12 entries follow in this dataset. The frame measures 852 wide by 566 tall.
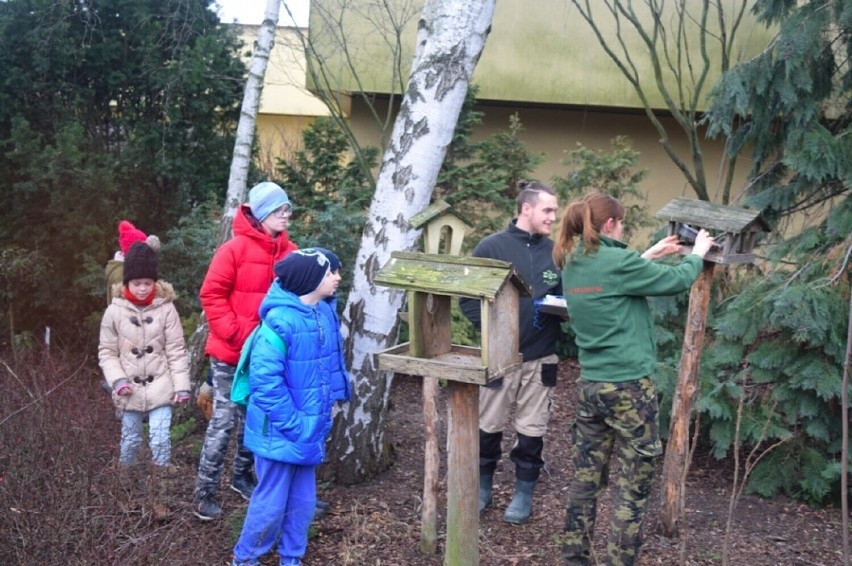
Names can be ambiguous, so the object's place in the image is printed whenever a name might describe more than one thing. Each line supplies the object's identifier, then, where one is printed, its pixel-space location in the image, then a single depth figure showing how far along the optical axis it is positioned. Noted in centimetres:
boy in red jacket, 460
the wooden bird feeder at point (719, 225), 433
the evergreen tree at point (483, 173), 919
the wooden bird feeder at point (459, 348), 346
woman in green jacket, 383
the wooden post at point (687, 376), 457
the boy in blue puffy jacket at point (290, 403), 392
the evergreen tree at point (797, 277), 527
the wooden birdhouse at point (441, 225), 424
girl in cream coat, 475
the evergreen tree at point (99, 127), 901
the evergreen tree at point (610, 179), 884
